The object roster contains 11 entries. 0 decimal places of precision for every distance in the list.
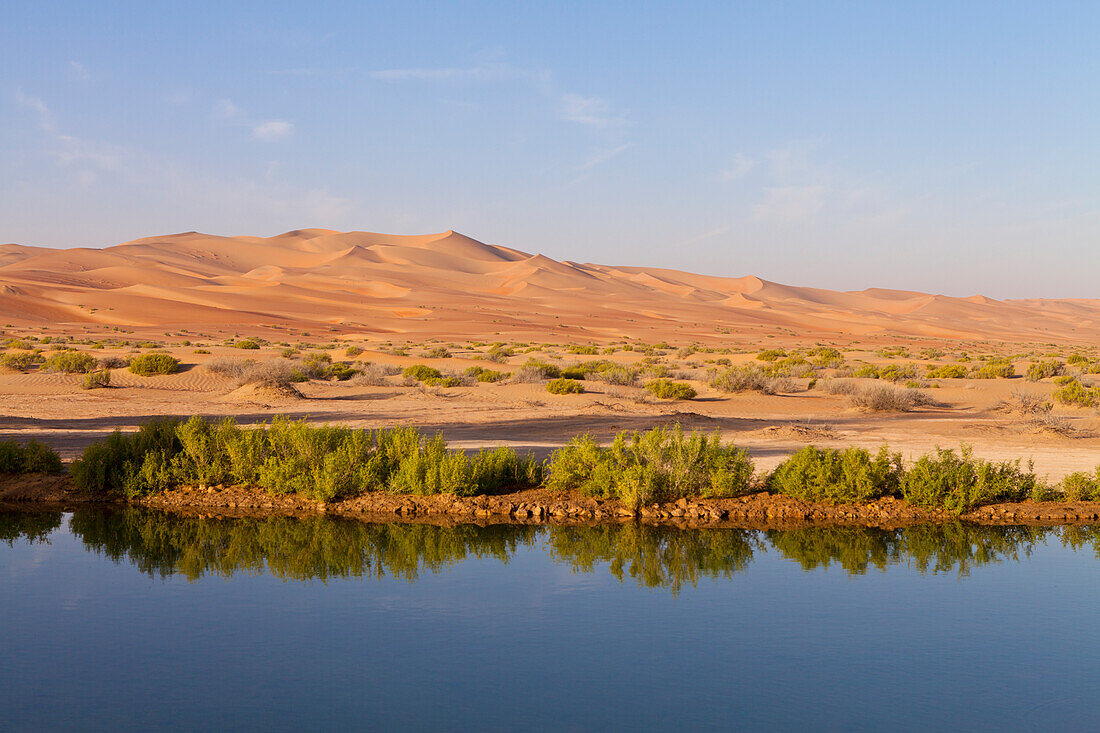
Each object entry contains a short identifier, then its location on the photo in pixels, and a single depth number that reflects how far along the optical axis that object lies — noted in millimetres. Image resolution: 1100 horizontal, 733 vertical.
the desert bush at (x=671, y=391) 28359
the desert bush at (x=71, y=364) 32812
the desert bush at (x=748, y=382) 30156
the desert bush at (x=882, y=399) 25781
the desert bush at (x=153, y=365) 31406
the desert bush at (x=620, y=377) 32125
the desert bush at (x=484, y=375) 33000
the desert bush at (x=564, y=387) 28109
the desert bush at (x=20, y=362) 34500
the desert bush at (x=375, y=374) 31219
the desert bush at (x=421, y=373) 32688
